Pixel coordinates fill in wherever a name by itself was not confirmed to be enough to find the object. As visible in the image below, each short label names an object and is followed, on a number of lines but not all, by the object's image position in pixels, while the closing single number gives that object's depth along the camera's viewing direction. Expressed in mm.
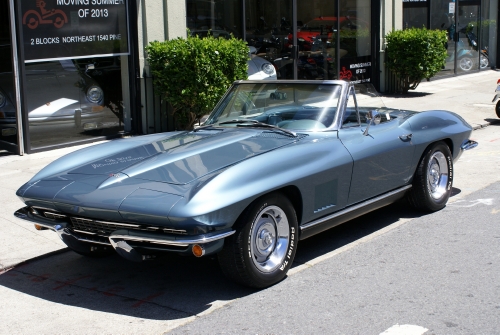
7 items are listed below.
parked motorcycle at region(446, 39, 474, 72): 21188
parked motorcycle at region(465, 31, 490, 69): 21922
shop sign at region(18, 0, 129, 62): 10406
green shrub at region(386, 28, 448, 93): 16766
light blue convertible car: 4781
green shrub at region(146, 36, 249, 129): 11266
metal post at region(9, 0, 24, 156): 10148
